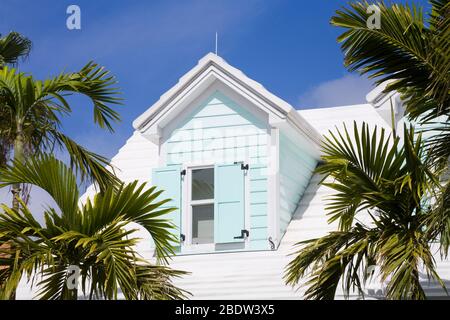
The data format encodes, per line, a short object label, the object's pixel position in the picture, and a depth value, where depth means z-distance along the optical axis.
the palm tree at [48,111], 15.87
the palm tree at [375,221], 13.39
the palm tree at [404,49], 13.90
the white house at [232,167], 20.71
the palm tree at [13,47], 20.60
